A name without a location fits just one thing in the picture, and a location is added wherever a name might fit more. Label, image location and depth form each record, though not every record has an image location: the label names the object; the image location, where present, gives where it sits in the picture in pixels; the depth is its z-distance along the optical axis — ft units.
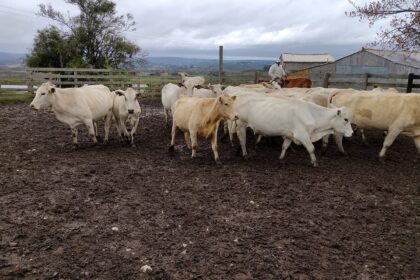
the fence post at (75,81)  68.74
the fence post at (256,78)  70.29
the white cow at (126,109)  31.24
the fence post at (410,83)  45.02
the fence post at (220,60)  72.30
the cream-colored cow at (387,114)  28.02
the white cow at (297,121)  27.09
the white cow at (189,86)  40.72
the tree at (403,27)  33.76
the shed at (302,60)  147.02
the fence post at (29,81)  66.74
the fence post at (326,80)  56.27
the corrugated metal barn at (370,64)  99.66
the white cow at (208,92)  40.75
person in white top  55.06
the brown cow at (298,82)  52.29
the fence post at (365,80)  51.11
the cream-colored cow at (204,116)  26.94
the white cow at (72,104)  29.78
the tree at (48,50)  95.86
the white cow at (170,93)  39.96
